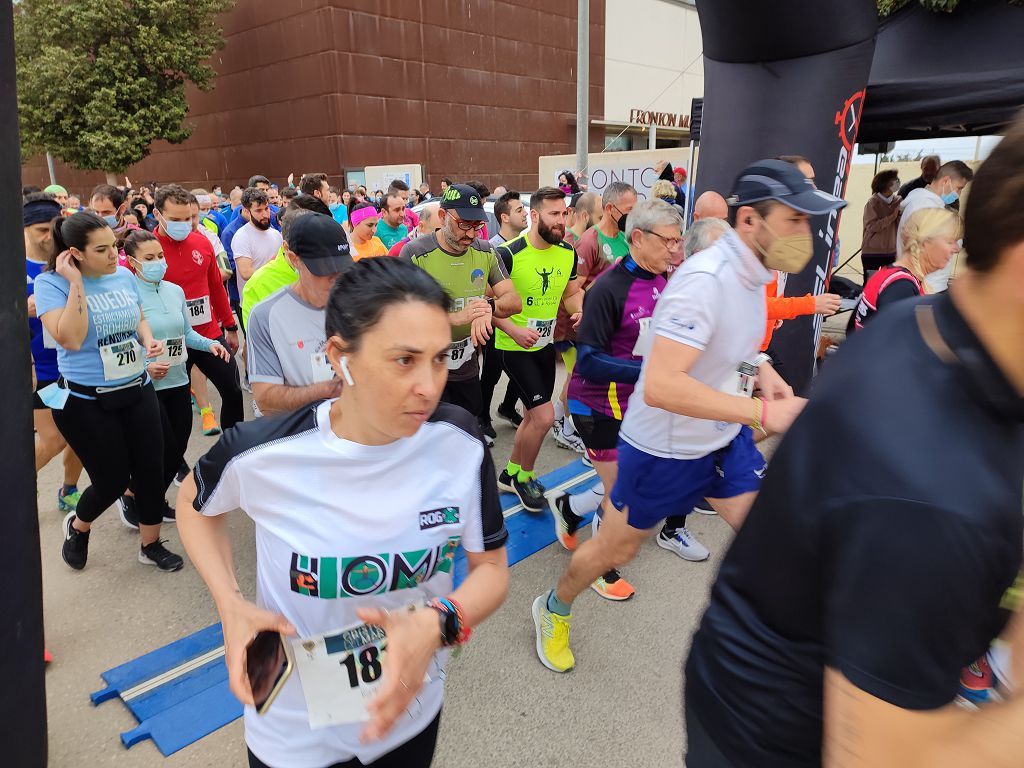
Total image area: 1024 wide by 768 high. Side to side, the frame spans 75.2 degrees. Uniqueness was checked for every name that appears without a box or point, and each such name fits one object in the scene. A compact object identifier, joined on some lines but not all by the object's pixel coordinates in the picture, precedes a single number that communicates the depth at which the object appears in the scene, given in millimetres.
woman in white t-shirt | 1437
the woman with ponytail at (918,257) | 3967
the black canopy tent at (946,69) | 5848
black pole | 1765
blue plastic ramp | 2730
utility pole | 11062
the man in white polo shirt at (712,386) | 2383
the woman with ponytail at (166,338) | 4281
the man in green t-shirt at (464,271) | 4027
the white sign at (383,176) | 17641
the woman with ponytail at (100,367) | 3410
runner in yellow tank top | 4656
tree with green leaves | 22359
